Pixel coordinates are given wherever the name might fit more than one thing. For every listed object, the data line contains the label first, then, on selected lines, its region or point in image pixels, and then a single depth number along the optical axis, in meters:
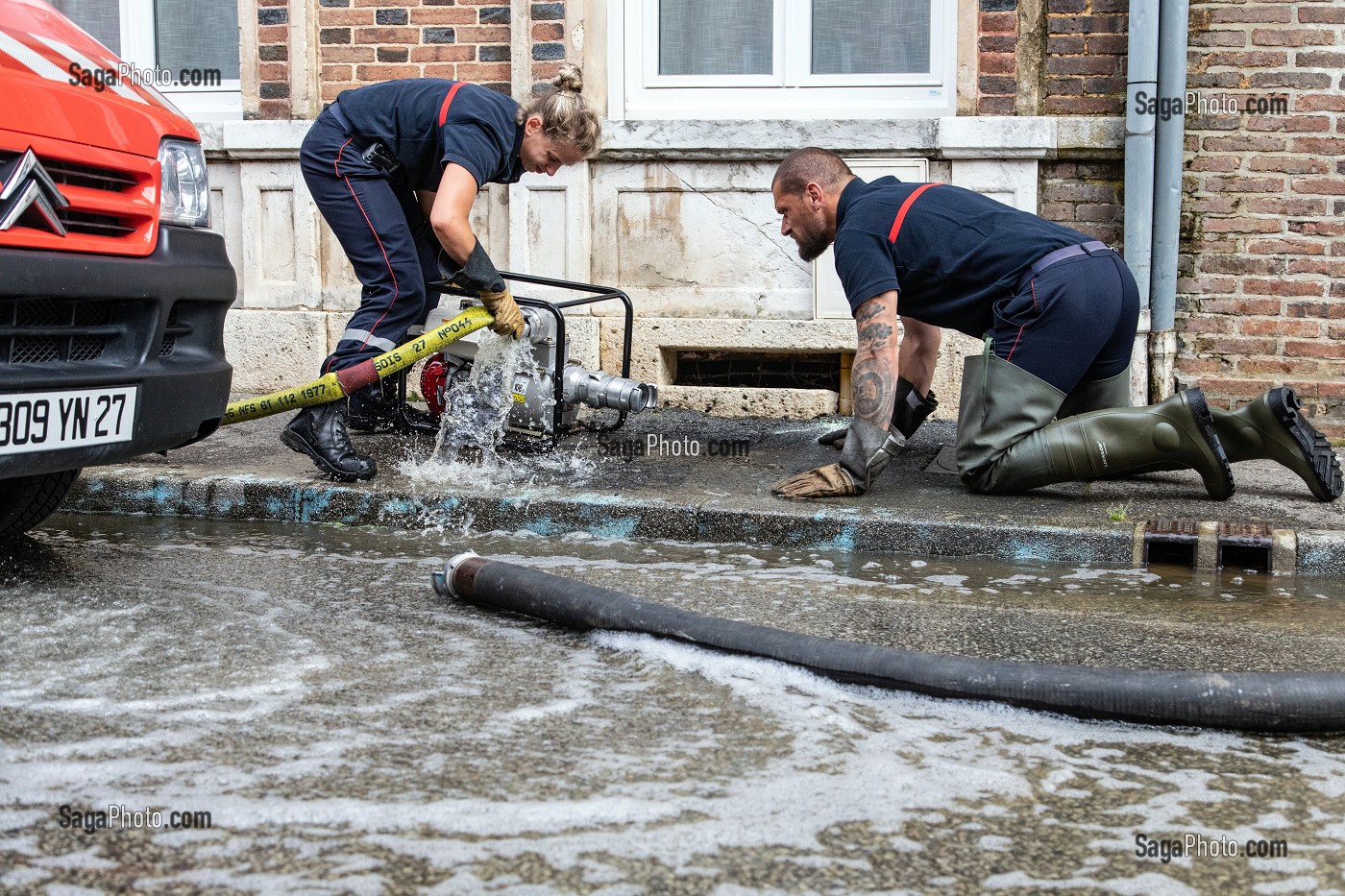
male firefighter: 4.61
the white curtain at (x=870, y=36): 6.89
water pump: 5.18
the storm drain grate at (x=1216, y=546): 4.19
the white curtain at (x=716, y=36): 7.05
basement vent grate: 7.05
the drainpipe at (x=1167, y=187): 6.15
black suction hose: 2.61
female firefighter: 4.97
